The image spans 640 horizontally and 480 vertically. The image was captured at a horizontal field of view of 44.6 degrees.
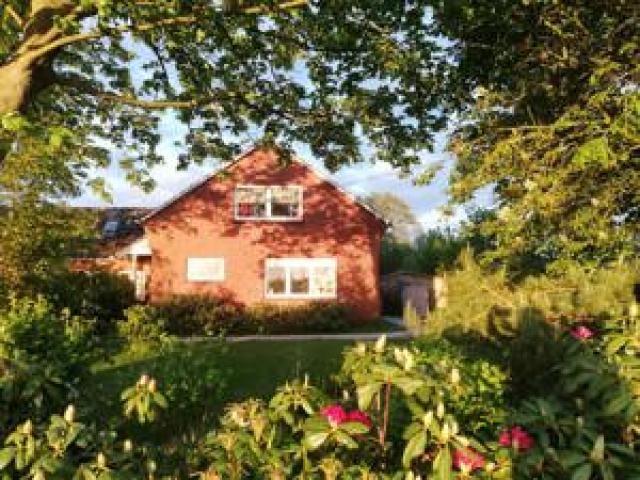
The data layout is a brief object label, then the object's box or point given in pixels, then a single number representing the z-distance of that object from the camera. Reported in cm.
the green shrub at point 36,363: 531
